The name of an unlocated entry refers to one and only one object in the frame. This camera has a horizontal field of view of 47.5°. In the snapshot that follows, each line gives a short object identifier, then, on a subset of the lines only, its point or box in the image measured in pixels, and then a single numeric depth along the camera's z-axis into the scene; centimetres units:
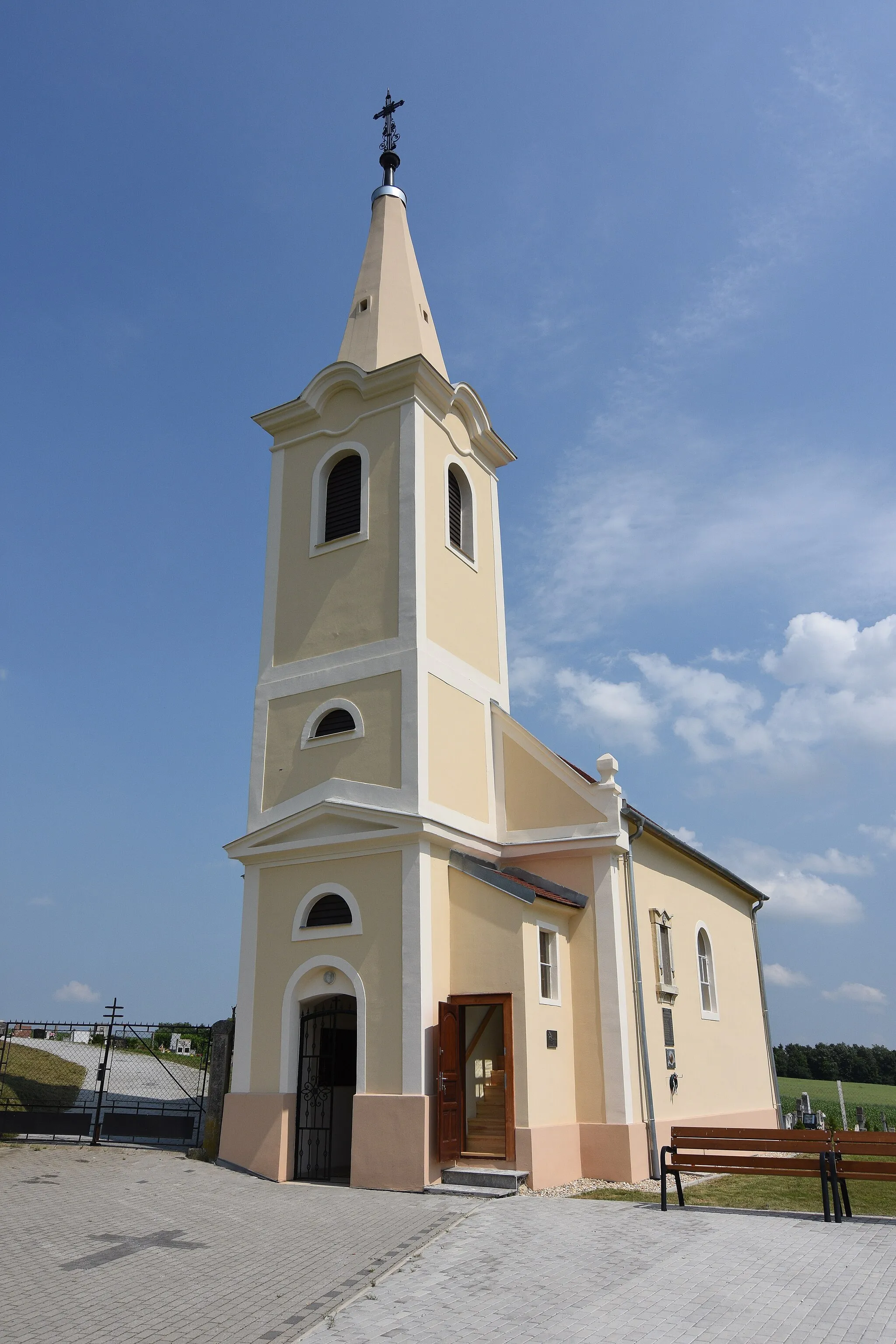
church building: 1501
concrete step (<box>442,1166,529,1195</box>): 1368
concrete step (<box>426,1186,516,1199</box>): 1340
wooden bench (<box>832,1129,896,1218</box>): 1062
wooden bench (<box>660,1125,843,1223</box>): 1111
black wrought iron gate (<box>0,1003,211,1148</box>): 1803
